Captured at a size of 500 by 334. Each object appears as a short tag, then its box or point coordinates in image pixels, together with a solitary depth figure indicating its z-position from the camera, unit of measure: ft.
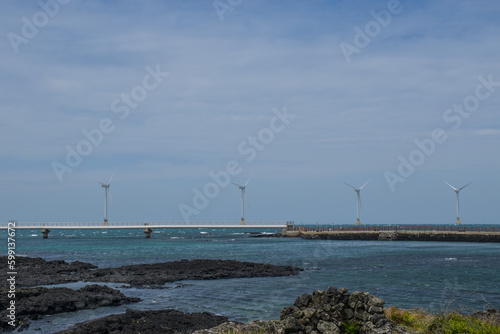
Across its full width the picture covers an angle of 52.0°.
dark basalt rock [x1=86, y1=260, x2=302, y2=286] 144.56
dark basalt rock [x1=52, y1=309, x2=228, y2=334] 73.37
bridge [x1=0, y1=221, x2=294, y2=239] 495.00
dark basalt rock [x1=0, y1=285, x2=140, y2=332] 89.66
